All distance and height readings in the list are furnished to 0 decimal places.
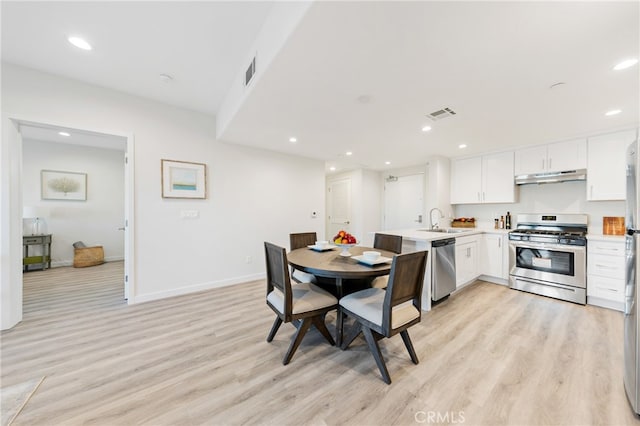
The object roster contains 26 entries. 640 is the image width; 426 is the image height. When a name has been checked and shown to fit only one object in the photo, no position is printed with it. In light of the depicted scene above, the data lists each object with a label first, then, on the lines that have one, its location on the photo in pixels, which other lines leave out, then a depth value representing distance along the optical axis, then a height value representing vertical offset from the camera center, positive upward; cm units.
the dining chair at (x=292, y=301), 173 -72
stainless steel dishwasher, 284 -72
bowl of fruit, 255 -32
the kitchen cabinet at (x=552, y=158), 324 +82
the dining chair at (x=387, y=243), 267 -38
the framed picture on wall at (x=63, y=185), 473 +57
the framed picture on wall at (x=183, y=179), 318 +48
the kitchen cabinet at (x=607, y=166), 296 +62
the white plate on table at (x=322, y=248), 253 -40
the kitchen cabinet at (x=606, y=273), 276 -76
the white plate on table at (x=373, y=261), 188 -41
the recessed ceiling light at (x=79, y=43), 200 +152
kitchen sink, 392 -31
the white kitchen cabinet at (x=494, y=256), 361 -72
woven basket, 474 -93
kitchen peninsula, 287 -63
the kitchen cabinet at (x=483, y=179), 386 +59
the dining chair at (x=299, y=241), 264 -41
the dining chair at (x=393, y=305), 154 -72
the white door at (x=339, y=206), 610 +17
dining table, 173 -44
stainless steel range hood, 328 +53
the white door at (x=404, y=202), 531 +24
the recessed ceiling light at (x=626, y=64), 170 +112
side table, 436 -80
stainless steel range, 298 -63
